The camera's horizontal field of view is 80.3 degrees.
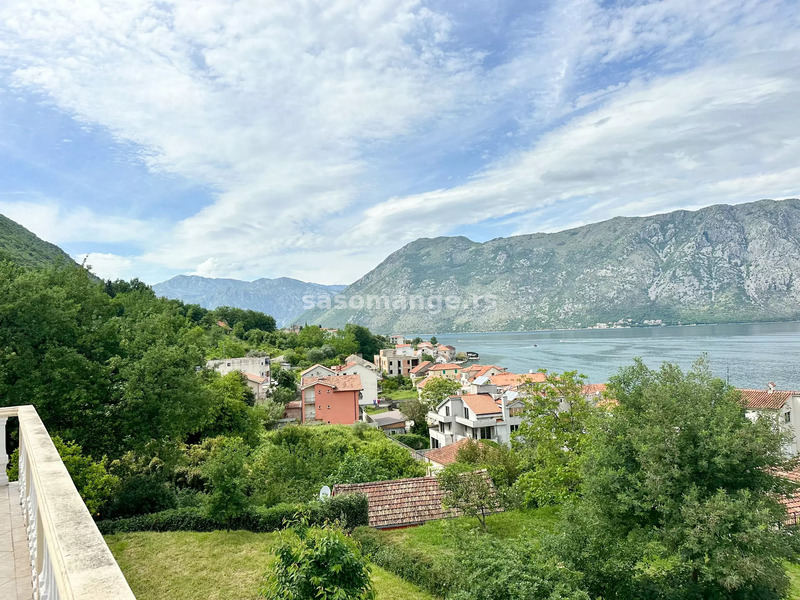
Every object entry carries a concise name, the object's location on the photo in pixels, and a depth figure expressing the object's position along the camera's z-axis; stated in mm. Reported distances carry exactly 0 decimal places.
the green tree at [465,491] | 16078
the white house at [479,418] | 36625
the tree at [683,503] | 9258
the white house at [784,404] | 30641
